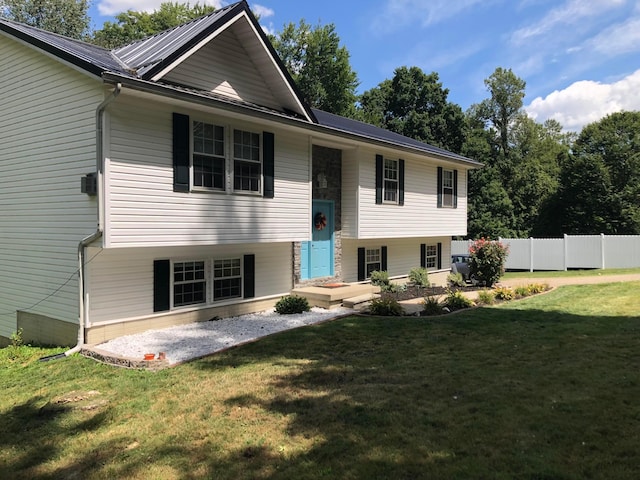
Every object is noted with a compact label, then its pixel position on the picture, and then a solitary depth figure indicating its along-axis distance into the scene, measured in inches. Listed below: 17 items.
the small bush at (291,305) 461.7
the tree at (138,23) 1302.9
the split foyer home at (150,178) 344.8
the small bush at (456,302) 478.6
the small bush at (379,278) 622.0
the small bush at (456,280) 681.6
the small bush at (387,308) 442.6
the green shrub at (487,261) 647.8
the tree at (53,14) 1152.2
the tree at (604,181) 1419.8
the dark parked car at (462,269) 799.5
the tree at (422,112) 1478.8
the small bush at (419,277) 673.6
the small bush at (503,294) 535.3
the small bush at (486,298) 506.3
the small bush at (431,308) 448.5
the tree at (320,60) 1438.2
